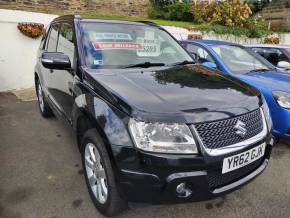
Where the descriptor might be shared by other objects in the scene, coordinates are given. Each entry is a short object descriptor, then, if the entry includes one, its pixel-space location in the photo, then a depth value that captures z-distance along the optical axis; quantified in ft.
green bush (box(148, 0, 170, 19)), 46.50
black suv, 6.66
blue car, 12.08
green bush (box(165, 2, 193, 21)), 46.68
